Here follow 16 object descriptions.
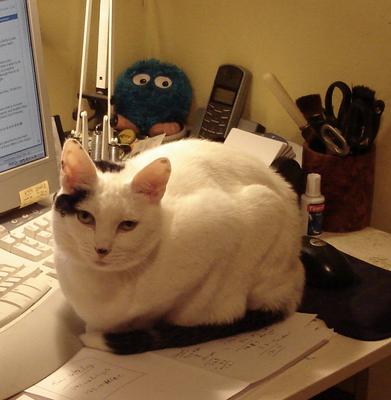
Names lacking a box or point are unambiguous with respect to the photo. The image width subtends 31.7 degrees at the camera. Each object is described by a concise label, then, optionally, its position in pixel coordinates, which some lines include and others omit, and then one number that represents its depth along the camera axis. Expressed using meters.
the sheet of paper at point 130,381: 0.85
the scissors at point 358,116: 1.25
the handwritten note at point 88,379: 0.86
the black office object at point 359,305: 1.02
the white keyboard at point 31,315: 0.89
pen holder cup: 1.29
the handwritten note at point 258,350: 0.91
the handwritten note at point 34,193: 1.27
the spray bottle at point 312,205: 1.29
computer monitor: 1.17
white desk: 0.88
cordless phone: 1.58
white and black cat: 0.87
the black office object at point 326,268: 1.13
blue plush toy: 1.63
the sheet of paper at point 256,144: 1.34
